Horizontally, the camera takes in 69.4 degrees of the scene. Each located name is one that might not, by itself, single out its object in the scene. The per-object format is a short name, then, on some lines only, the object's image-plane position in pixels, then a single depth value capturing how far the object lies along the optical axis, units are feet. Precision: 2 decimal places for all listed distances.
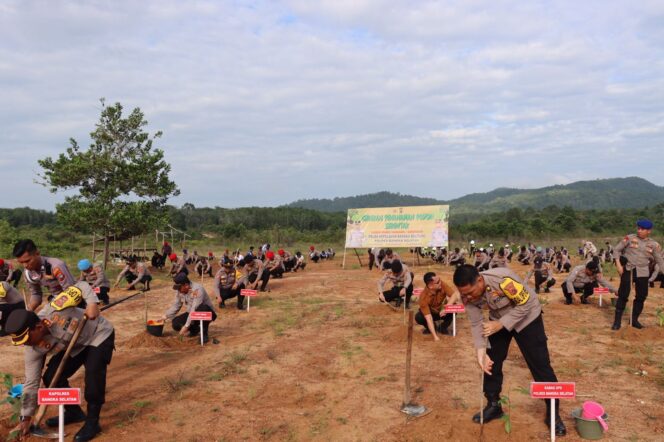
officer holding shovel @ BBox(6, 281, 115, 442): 15.66
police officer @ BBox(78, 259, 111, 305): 39.96
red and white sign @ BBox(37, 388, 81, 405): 14.89
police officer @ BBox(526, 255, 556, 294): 47.57
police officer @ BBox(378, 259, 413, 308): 35.53
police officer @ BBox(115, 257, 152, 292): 48.34
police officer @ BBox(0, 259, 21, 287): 44.11
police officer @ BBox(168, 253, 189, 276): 61.45
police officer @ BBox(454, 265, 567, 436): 15.12
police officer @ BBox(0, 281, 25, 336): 28.14
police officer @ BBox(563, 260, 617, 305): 38.42
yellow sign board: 76.23
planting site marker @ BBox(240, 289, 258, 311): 37.65
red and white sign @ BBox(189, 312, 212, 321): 27.86
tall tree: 65.46
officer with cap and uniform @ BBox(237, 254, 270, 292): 46.78
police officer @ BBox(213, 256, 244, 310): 39.70
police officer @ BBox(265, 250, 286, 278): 61.29
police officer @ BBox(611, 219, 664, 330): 26.94
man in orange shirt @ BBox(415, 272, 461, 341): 27.50
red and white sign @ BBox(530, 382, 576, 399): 14.96
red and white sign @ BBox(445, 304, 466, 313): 27.91
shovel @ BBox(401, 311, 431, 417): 17.97
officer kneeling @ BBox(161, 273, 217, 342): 28.07
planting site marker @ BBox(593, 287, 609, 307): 36.70
